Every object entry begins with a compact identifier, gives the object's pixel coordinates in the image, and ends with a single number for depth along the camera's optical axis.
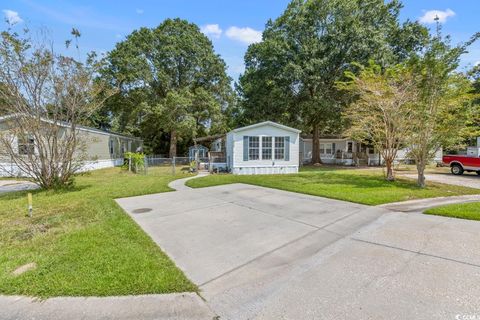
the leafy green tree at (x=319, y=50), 18.86
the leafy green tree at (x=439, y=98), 9.12
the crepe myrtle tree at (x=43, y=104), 8.20
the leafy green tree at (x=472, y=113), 9.26
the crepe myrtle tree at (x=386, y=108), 10.58
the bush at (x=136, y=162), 16.56
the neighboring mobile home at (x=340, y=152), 24.73
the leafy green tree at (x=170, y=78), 22.59
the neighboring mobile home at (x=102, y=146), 8.73
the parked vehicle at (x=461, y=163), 14.30
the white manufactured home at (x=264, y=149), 14.88
